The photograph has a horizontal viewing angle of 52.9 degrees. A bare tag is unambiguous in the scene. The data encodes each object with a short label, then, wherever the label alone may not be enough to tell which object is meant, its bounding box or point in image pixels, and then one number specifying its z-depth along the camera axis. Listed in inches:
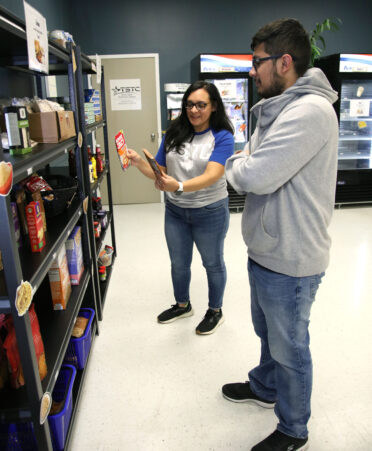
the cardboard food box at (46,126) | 69.1
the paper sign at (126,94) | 225.5
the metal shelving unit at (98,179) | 92.4
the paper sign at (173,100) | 214.4
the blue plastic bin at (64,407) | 61.5
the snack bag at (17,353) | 55.1
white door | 223.1
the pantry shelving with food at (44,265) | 47.6
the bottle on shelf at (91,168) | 108.6
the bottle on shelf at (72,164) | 103.5
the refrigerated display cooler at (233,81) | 206.5
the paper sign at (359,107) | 215.3
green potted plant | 193.8
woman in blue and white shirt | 84.7
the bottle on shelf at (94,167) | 115.1
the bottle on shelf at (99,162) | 123.7
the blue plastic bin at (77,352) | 81.3
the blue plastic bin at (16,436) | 58.0
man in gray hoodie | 49.7
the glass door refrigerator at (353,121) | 202.7
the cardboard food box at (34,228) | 60.9
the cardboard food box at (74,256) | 82.7
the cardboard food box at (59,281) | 72.7
